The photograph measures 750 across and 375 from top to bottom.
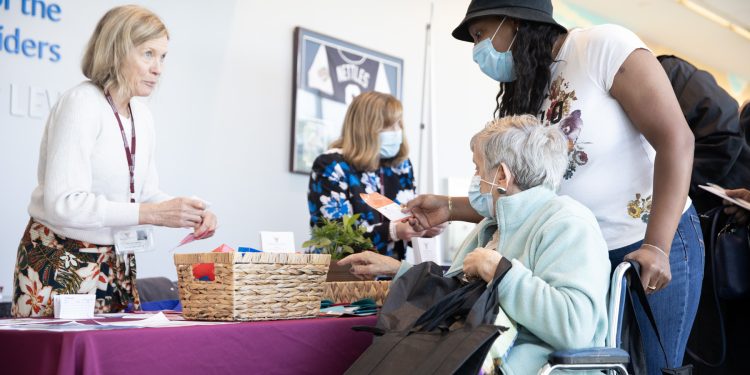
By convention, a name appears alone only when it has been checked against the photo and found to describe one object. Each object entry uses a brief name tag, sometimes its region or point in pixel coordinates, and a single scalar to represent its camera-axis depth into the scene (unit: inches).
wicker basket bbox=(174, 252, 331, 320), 74.9
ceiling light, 322.7
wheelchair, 65.8
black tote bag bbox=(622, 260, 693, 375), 73.2
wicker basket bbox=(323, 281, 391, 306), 92.7
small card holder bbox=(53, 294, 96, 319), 80.8
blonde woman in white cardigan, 87.9
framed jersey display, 209.3
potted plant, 107.5
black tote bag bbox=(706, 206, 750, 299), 114.0
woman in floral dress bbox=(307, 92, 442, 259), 146.9
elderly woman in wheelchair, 68.5
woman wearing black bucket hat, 75.9
